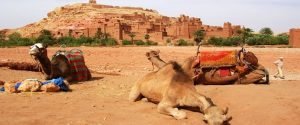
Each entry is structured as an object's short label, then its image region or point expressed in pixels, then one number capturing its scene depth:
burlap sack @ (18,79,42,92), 9.64
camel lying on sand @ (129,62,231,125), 6.41
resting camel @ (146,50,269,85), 10.66
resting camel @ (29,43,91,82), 11.96
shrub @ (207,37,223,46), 51.84
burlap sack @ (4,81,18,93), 9.66
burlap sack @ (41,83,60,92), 9.73
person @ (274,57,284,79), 15.86
